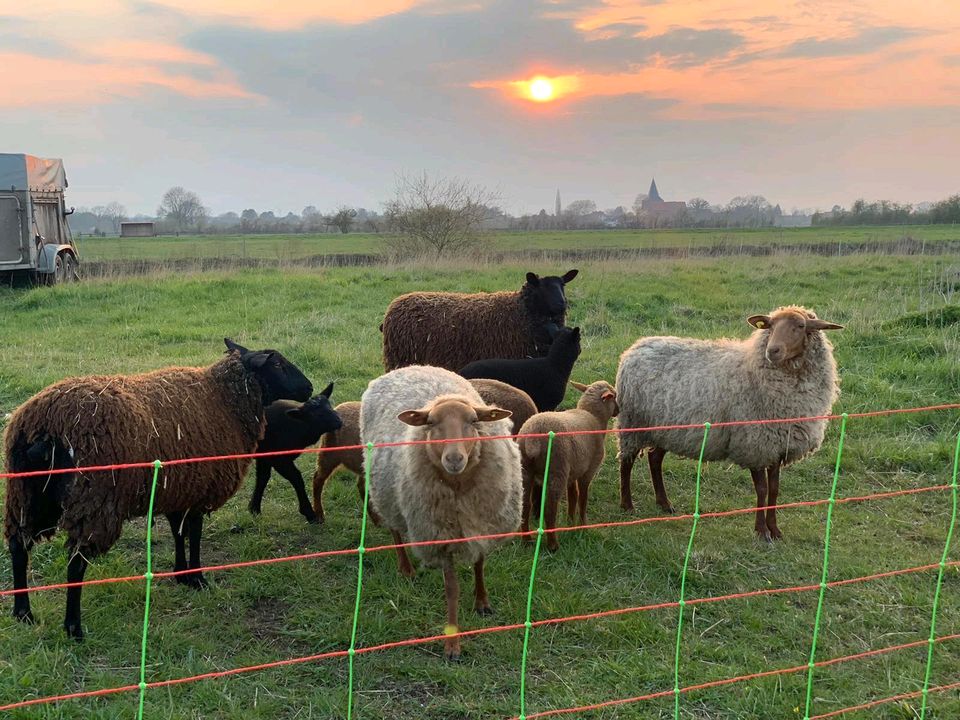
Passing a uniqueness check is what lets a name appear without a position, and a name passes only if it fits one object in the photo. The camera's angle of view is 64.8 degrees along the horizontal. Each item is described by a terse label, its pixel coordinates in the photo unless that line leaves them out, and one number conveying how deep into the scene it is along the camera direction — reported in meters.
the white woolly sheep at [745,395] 5.64
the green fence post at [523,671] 3.16
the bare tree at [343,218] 55.72
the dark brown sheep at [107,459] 3.99
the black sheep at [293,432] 5.60
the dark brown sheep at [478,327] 8.12
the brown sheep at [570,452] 5.15
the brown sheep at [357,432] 5.76
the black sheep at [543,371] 6.77
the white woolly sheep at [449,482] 4.00
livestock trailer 16.95
